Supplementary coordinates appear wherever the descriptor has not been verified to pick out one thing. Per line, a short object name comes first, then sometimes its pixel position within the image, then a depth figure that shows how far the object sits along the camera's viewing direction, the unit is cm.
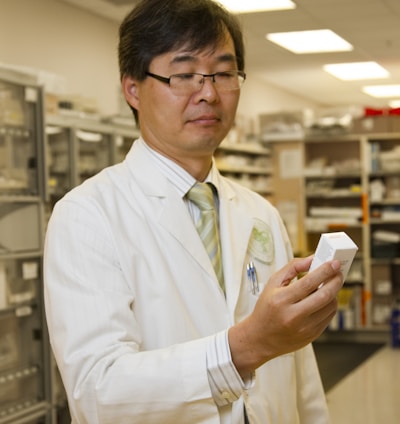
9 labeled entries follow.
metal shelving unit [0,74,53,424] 462
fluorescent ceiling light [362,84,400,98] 1256
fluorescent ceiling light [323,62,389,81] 1047
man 121
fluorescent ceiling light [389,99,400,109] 1463
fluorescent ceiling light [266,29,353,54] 830
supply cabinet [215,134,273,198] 877
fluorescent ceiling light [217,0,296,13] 688
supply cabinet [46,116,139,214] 530
